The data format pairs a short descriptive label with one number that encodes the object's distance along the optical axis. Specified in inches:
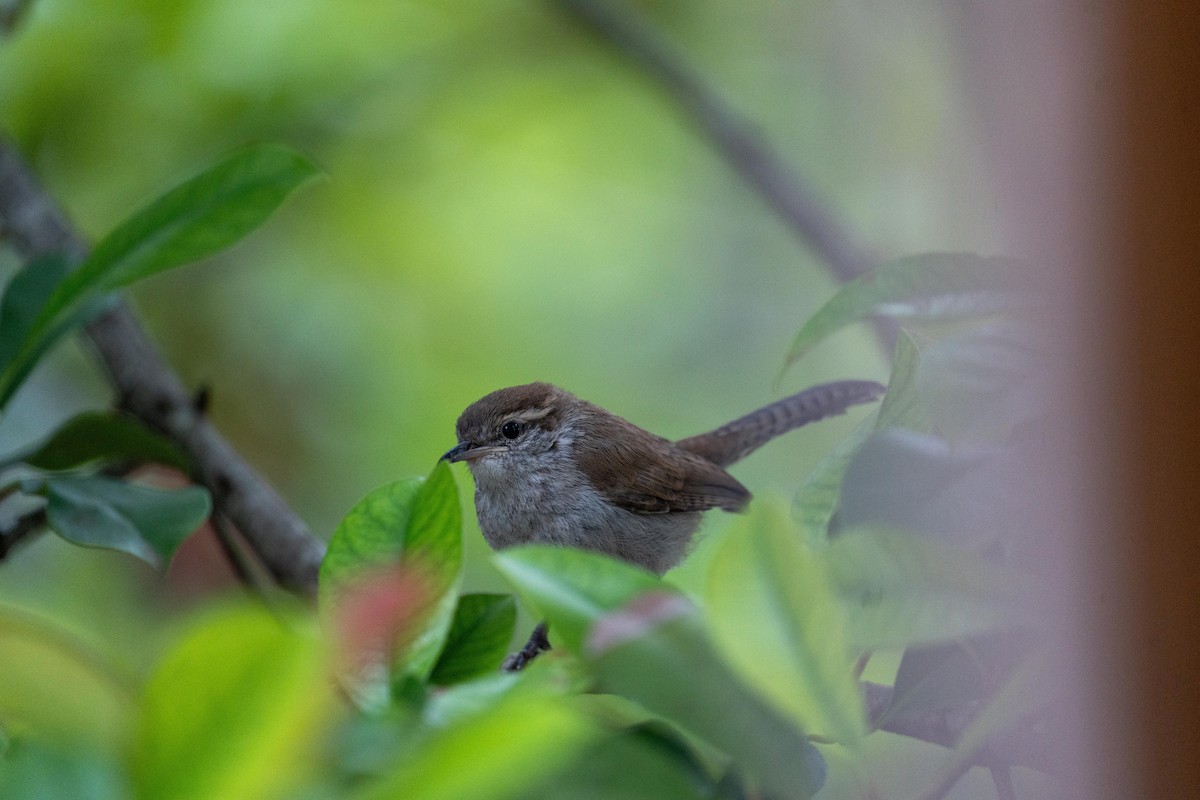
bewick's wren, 198.6
